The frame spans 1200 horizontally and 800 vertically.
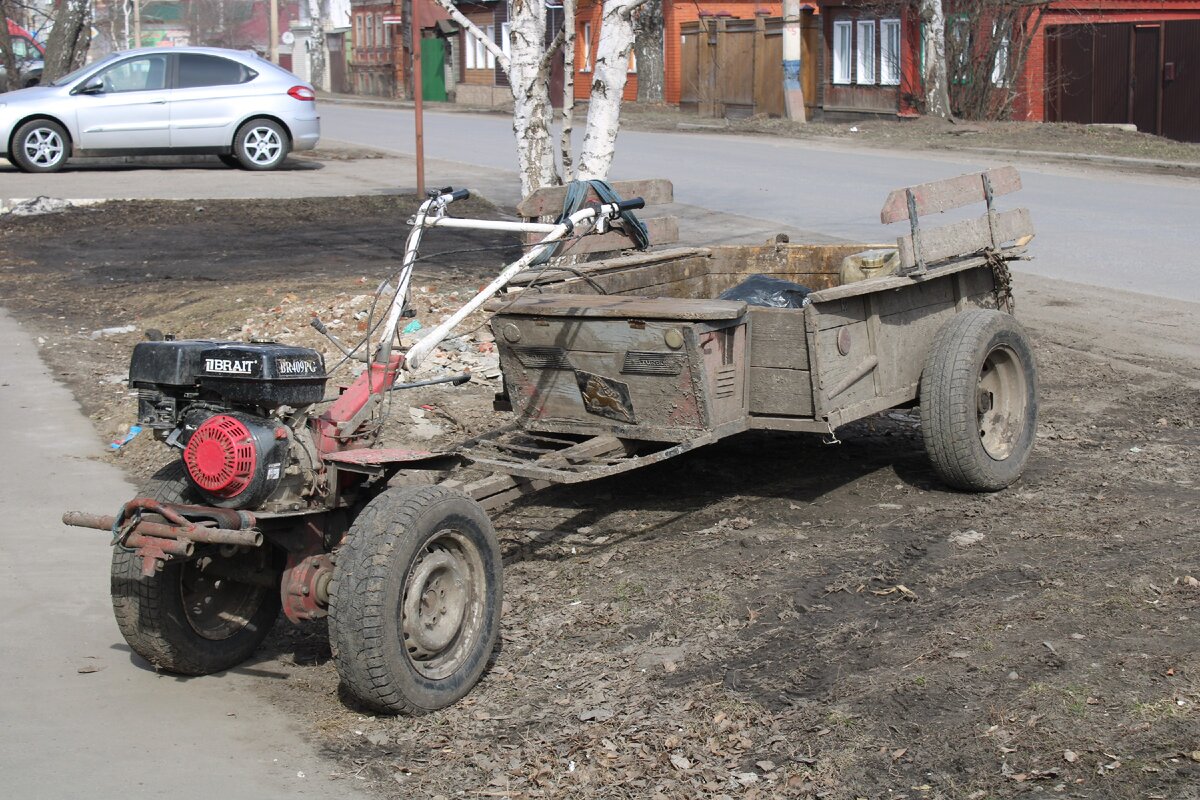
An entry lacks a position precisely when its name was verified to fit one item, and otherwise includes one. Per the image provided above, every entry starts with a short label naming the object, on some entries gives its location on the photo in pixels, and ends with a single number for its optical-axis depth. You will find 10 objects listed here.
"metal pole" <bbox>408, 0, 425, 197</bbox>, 13.92
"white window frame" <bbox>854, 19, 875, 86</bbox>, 34.06
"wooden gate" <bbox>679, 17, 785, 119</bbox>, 34.31
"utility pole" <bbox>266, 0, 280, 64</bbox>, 49.41
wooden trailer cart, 4.35
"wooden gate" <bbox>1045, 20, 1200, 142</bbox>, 28.95
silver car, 19.59
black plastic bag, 6.46
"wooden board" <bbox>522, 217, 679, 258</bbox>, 7.05
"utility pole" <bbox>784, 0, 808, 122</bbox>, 30.54
